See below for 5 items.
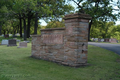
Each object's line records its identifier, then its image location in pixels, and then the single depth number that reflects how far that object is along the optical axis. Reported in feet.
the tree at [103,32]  189.57
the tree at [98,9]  99.09
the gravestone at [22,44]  53.11
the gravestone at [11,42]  60.29
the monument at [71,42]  20.80
